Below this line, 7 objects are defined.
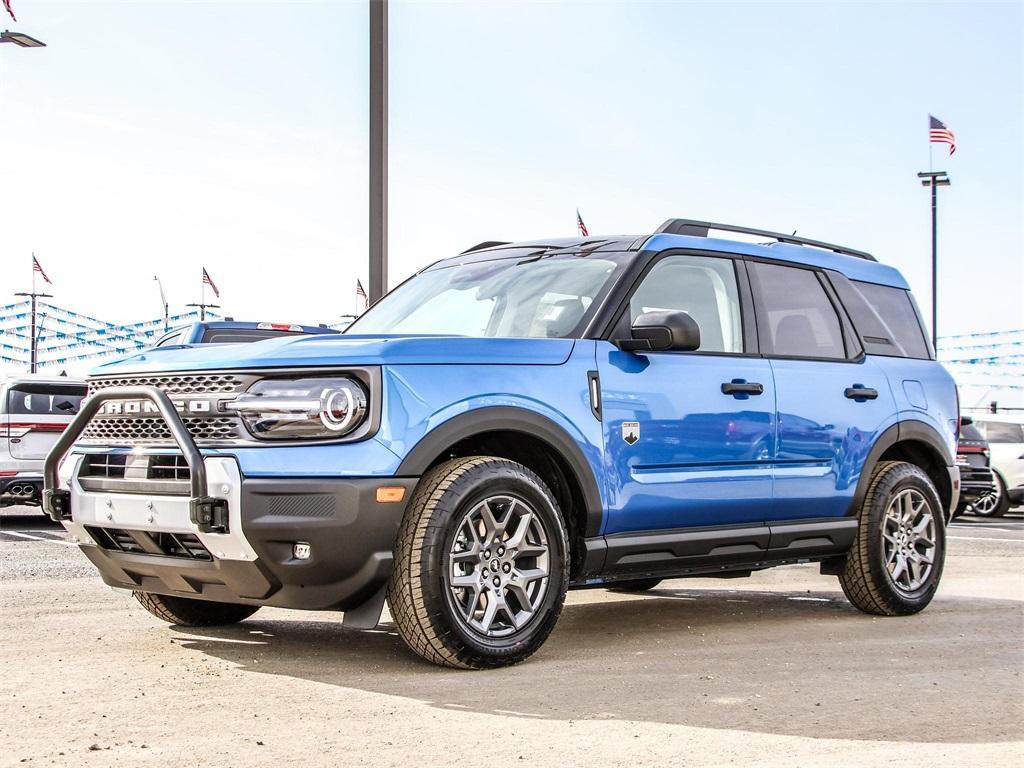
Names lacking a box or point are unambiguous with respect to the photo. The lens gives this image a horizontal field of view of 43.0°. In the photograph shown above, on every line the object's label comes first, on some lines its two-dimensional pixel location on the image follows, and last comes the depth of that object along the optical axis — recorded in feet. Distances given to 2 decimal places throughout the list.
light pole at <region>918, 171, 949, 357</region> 106.93
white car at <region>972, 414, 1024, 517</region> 60.95
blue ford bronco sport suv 16.35
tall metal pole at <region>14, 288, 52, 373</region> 201.67
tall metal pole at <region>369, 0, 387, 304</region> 36.81
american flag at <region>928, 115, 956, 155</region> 100.58
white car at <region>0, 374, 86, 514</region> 46.70
